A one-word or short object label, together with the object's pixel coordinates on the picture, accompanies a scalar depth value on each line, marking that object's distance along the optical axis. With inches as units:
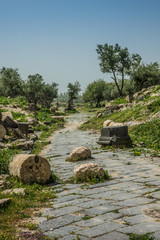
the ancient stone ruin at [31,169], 262.2
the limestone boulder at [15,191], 223.8
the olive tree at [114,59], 1497.3
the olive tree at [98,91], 2411.7
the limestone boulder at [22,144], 485.0
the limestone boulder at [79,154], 384.8
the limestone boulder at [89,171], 271.6
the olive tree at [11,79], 1998.0
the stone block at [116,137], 506.6
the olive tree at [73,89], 2165.1
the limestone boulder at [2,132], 560.2
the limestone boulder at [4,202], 191.5
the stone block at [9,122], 668.9
